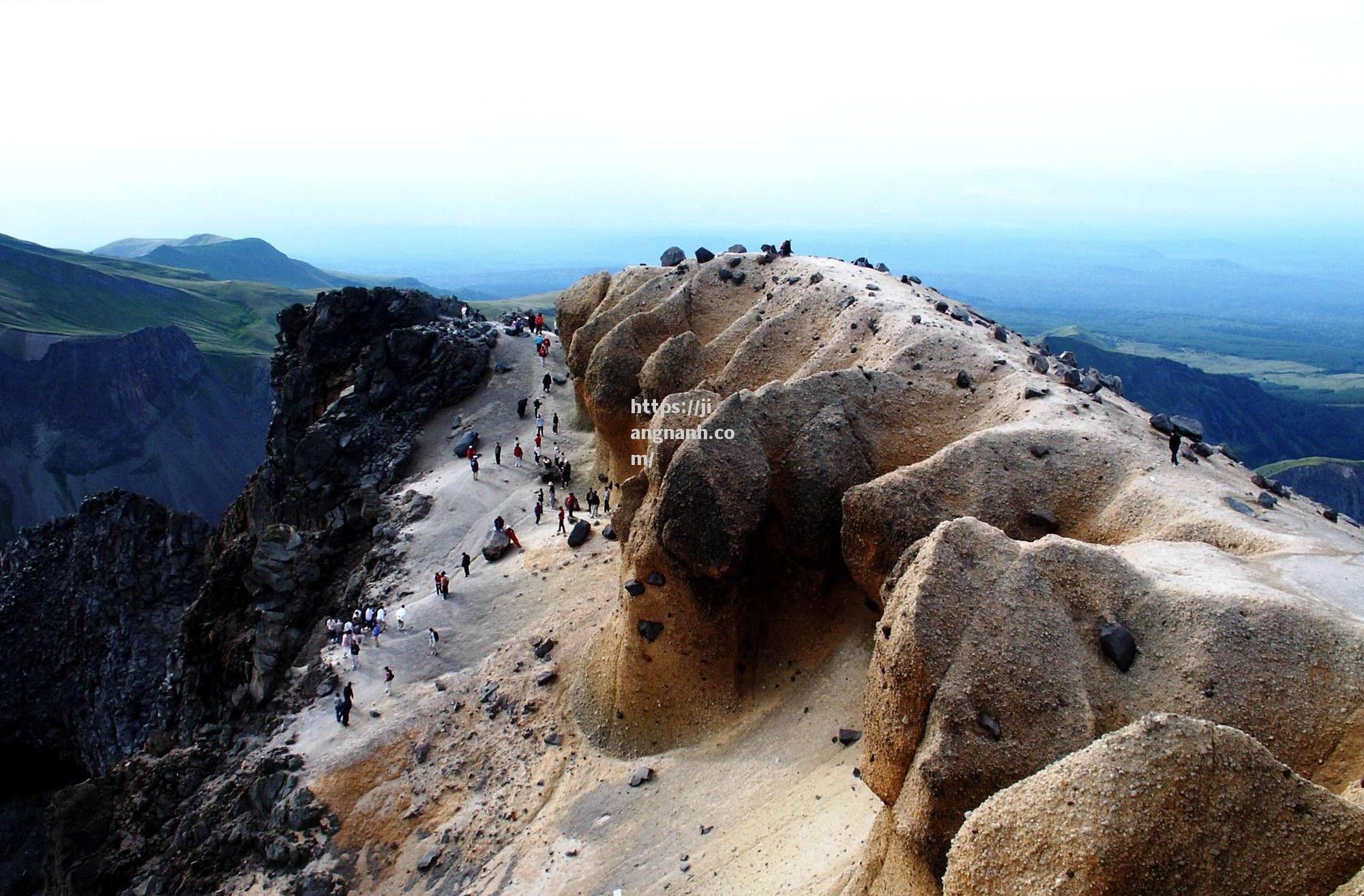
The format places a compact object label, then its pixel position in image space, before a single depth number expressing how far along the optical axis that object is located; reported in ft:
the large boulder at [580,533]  108.47
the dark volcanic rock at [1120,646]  42.37
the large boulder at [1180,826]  29.37
